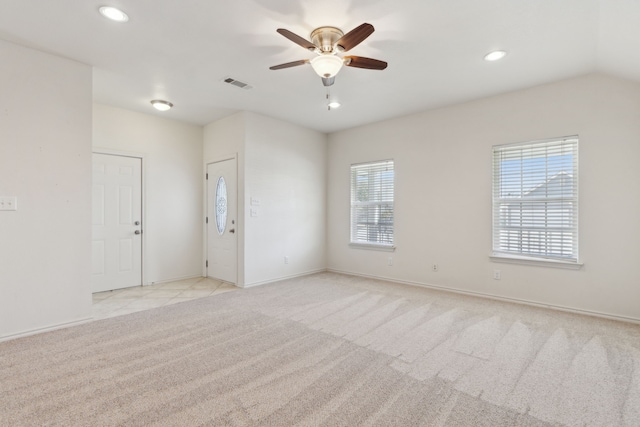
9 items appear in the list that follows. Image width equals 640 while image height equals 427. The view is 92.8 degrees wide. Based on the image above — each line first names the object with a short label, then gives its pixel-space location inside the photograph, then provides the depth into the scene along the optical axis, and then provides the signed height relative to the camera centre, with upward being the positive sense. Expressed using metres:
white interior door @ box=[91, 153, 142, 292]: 4.40 -0.17
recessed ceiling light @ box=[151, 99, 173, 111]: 4.28 +1.52
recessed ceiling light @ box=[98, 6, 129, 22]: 2.35 +1.56
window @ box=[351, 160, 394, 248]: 5.27 +0.16
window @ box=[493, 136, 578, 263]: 3.63 +0.17
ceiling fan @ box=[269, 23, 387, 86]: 2.46 +1.33
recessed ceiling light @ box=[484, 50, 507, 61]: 2.98 +1.57
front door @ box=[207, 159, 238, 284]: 4.93 -0.17
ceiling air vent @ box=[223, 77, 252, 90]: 3.64 +1.58
